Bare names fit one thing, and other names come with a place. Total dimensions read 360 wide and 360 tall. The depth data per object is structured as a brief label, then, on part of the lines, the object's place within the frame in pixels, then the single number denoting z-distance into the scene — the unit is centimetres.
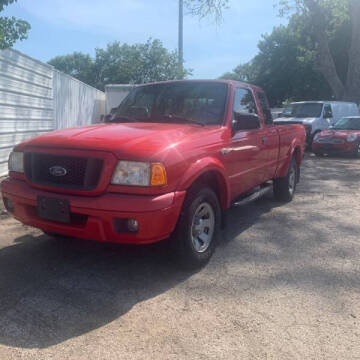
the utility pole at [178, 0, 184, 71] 1951
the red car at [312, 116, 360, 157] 1395
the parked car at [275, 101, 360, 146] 1587
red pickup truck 335
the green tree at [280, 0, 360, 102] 1936
